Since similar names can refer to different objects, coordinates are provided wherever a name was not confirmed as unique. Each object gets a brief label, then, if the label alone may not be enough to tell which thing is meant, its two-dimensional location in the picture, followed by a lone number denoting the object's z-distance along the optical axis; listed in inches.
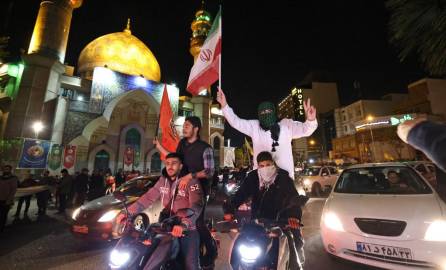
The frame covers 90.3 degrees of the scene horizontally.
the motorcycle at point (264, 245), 74.7
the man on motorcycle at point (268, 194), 98.0
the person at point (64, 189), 388.8
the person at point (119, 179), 596.6
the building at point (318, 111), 2059.5
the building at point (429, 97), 1196.5
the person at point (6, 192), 255.0
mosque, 753.6
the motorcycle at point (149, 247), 76.8
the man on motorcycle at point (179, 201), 86.4
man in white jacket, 118.6
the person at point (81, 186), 417.1
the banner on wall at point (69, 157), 781.3
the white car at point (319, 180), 545.6
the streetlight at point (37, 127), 699.6
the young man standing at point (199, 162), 103.2
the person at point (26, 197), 335.1
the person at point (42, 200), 357.2
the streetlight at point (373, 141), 1380.4
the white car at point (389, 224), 114.5
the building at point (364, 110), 1593.3
